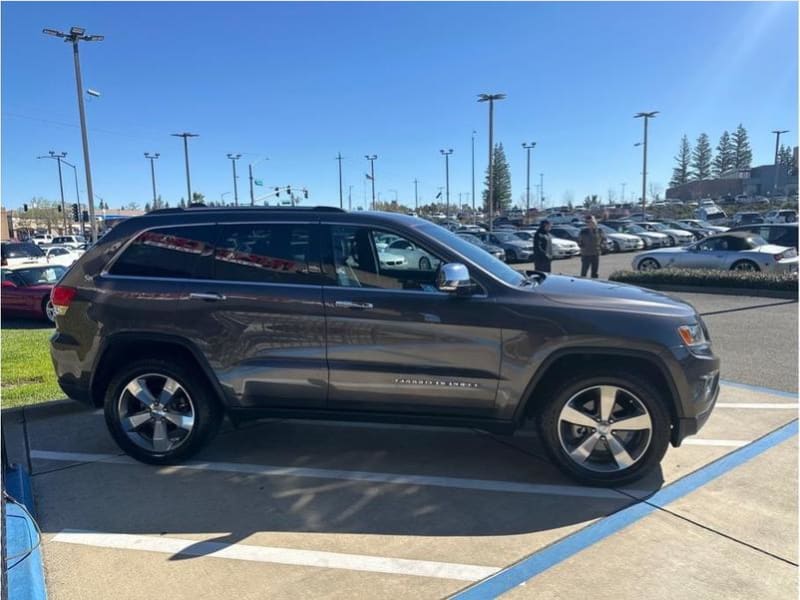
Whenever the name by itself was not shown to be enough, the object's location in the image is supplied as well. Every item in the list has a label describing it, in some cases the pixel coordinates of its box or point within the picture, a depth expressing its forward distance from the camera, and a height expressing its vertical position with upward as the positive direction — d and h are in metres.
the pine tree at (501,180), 110.56 +7.43
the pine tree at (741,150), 113.75 +11.95
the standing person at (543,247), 13.45 -0.63
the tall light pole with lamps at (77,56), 24.56 +7.29
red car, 12.59 -1.26
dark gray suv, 3.77 -0.76
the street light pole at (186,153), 48.71 +6.25
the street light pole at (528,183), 80.64 +4.84
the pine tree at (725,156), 114.35 +10.93
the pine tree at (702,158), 117.06 +11.01
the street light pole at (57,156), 58.21 +7.43
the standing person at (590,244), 14.71 -0.65
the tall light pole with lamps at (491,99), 40.56 +8.18
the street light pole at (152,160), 63.28 +7.32
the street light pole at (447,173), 78.12 +6.36
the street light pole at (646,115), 52.00 +8.70
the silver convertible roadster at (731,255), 14.66 -1.05
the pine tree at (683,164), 118.75 +10.07
